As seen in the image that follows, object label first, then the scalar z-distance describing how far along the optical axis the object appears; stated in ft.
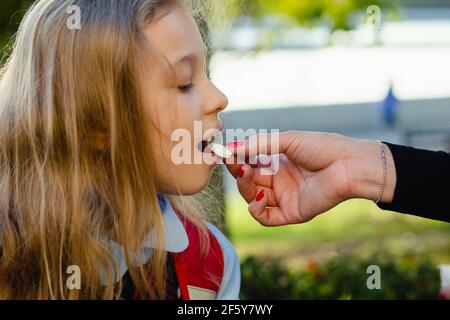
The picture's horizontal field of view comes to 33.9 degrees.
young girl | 6.32
